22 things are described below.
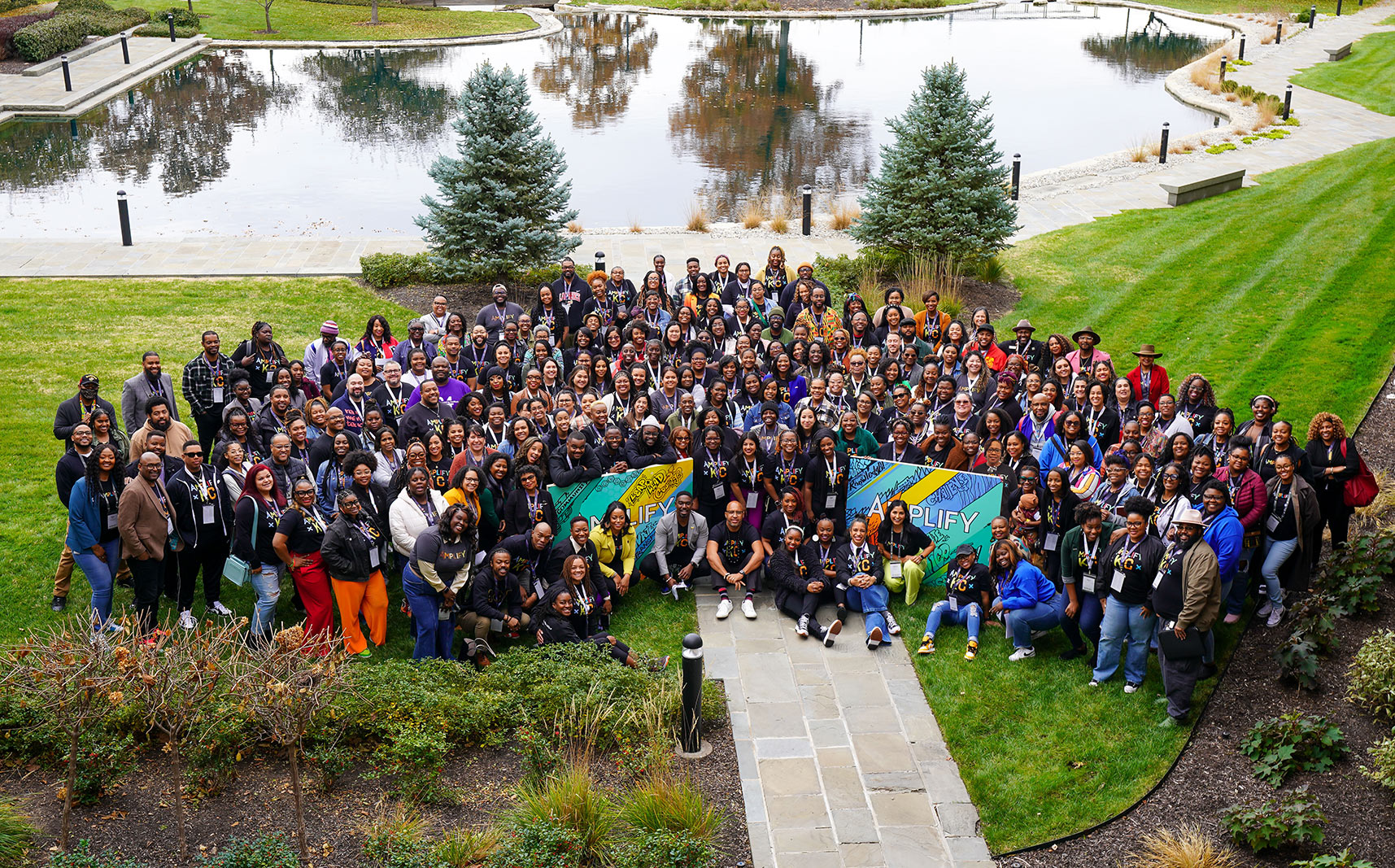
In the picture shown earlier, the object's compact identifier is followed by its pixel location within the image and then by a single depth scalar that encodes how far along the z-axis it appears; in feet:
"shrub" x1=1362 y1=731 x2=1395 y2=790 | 27.04
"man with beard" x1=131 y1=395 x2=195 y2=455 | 36.17
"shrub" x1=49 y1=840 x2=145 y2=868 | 24.93
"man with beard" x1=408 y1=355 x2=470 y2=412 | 41.39
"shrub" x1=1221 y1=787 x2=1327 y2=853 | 25.94
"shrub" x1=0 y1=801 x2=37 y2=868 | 24.89
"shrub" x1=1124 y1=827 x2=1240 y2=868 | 25.82
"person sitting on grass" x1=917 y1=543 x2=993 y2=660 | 36.27
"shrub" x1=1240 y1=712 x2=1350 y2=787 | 28.68
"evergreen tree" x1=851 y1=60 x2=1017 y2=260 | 63.21
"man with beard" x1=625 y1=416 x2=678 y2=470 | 39.04
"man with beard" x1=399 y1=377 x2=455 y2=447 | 39.11
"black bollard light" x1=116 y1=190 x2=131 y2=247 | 67.87
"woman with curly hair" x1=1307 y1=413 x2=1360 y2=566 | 35.35
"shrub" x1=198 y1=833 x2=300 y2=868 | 25.22
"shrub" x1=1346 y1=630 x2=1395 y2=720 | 29.48
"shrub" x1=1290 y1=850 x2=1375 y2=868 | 24.41
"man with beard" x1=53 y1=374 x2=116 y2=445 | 37.04
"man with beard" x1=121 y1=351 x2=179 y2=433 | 39.96
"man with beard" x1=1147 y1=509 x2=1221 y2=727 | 31.14
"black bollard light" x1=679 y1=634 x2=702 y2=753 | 29.55
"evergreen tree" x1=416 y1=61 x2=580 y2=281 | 62.23
